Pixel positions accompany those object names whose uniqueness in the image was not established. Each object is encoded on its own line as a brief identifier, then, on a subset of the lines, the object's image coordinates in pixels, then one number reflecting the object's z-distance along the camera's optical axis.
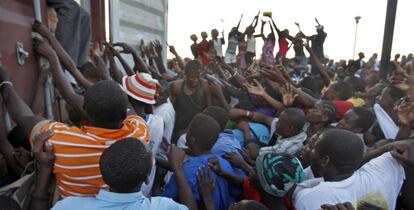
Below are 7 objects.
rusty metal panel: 2.22
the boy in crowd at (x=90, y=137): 1.59
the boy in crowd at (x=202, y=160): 2.17
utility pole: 4.09
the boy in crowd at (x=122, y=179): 1.36
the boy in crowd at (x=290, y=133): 2.79
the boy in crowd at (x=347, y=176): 1.76
